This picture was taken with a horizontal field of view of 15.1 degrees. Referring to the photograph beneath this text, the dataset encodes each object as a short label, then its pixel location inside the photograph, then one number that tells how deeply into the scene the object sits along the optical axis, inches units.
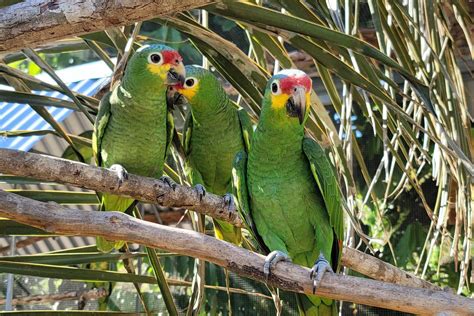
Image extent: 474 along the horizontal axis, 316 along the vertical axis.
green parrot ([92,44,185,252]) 86.9
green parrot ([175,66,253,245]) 88.9
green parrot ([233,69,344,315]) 80.4
